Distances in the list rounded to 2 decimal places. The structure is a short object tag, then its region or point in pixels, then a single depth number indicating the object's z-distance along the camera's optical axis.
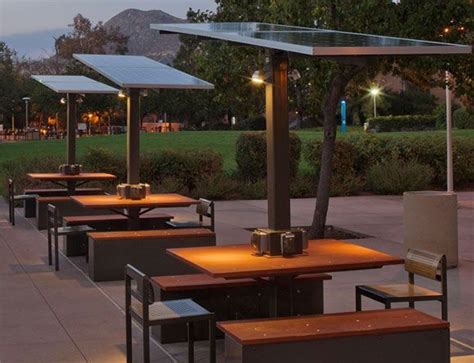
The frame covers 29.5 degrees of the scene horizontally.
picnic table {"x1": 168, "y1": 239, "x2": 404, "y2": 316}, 6.52
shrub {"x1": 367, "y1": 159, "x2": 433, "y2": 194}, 25.16
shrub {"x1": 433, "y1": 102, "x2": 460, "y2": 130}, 52.41
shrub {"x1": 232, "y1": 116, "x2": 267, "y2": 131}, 61.79
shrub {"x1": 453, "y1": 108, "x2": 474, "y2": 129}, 50.72
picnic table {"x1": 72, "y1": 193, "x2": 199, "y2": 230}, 12.00
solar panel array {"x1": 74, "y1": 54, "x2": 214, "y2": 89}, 12.11
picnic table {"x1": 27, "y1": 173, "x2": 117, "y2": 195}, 16.91
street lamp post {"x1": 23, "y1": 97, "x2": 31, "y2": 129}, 78.46
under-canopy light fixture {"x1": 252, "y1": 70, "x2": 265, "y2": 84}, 7.08
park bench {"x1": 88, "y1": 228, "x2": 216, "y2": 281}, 11.14
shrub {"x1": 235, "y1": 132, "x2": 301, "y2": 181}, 25.47
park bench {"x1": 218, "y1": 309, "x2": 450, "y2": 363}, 5.77
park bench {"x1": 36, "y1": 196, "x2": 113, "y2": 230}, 16.64
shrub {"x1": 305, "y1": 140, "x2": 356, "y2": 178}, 25.94
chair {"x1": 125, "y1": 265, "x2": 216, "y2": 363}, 6.37
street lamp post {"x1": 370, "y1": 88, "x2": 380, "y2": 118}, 64.66
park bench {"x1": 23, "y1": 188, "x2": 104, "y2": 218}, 18.31
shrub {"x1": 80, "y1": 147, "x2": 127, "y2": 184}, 24.98
